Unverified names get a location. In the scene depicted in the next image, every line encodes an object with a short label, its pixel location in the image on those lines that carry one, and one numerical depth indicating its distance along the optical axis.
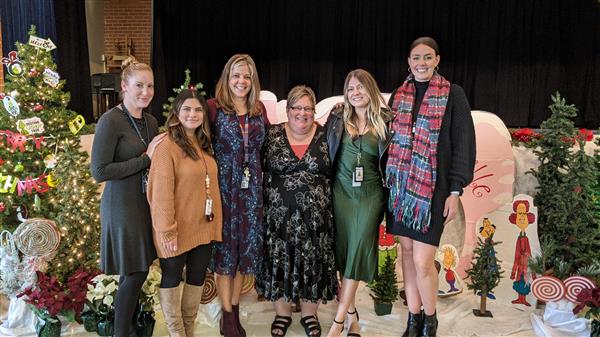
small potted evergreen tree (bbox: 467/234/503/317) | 3.12
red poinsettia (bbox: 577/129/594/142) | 3.26
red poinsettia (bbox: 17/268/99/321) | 2.71
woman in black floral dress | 2.56
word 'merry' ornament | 3.09
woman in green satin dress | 2.51
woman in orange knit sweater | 2.23
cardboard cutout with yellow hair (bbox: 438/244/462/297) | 3.41
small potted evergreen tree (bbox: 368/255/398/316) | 3.14
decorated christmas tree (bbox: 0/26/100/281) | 3.01
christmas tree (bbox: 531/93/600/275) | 3.16
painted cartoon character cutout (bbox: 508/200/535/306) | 3.30
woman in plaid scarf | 2.46
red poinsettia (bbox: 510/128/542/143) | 4.14
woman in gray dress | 2.20
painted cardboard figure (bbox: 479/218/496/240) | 3.33
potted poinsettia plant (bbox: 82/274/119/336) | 2.78
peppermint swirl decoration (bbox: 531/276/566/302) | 2.88
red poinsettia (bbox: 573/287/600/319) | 2.75
